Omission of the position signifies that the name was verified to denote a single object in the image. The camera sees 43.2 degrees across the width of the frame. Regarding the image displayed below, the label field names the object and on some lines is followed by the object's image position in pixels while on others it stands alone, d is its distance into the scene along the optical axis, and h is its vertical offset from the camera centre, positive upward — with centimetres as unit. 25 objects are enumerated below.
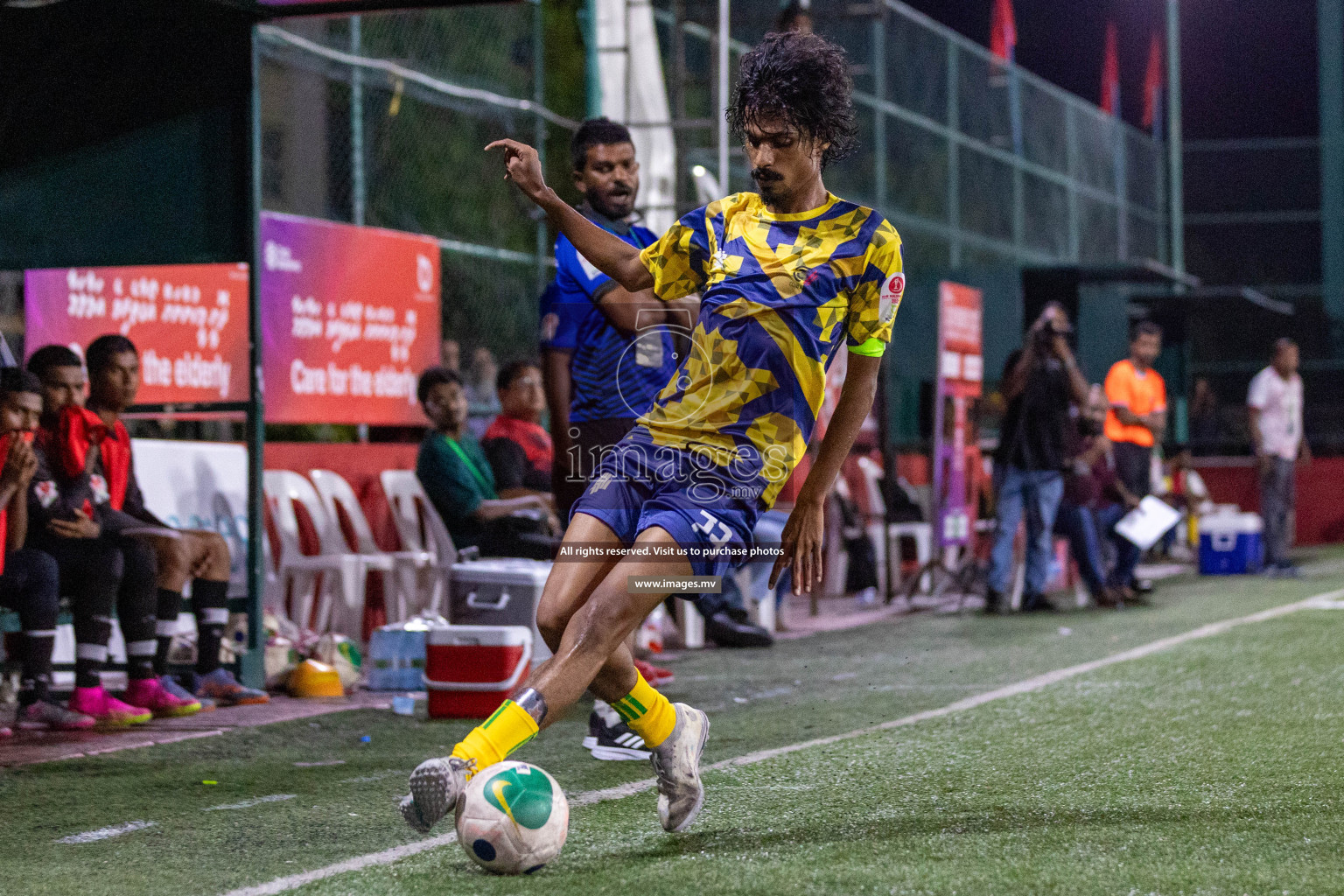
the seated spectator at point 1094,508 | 1230 -45
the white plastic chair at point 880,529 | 1420 -68
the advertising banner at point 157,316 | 903 +73
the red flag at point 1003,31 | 2364 +582
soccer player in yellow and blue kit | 423 +19
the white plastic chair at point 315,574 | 950 -70
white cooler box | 793 -68
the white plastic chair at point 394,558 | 981 -62
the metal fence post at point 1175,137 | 2398 +461
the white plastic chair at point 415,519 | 1016 -42
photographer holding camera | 1182 +1
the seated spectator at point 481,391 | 1210 +42
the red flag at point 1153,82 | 2973 +648
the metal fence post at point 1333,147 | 2588 +460
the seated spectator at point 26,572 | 664 -48
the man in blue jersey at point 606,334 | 591 +42
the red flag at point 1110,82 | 2952 +637
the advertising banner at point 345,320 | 1019 +83
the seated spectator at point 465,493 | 909 -24
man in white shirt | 1467 +7
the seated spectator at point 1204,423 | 2230 +32
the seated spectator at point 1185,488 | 1883 -46
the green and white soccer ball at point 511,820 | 385 -85
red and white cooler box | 703 -90
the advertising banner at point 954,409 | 1302 +30
